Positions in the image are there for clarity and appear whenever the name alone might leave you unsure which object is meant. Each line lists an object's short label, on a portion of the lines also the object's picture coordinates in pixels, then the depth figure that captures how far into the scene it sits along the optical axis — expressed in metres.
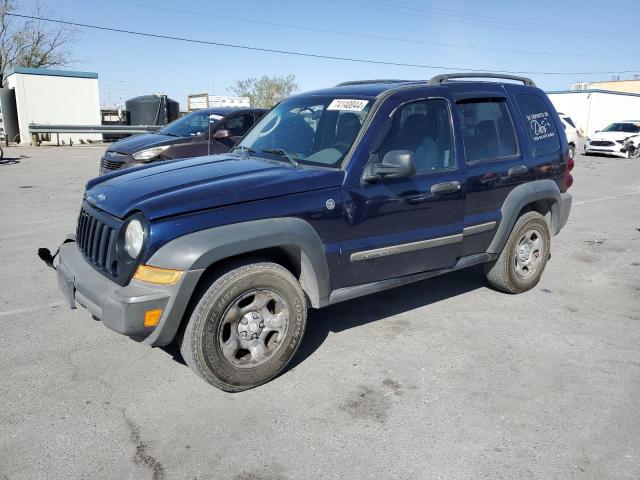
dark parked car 9.12
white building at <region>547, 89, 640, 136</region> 42.59
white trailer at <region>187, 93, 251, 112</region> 26.61
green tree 55.09
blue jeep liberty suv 3.17
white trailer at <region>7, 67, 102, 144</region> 23.05
